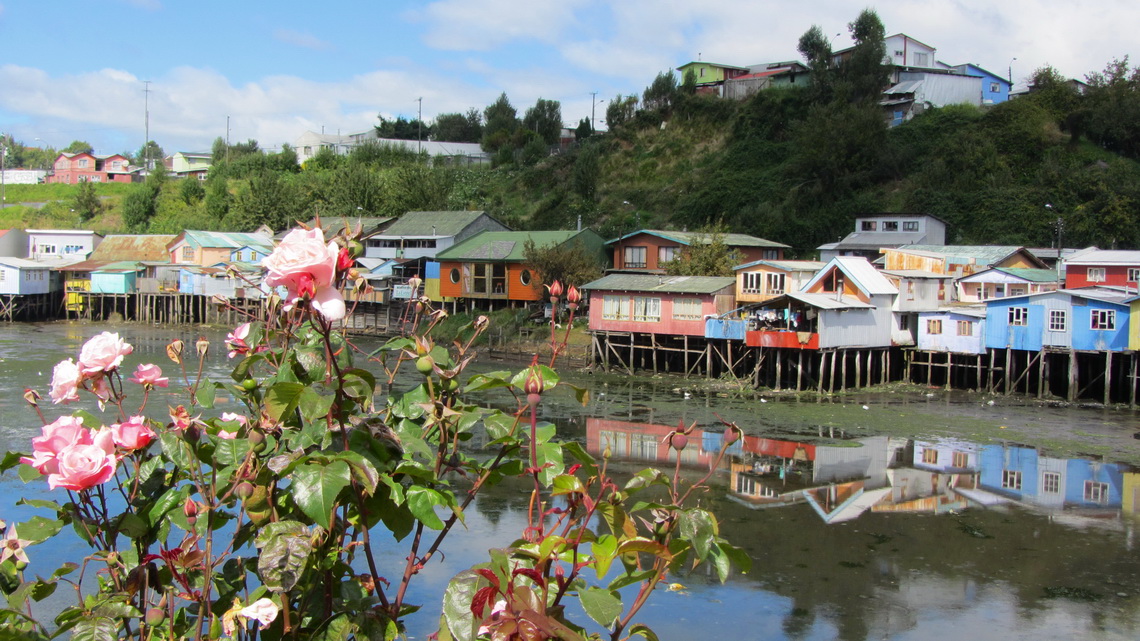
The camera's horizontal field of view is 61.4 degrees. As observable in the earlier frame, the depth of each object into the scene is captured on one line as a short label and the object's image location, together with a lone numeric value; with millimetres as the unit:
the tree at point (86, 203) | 83750
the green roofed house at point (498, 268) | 44469
